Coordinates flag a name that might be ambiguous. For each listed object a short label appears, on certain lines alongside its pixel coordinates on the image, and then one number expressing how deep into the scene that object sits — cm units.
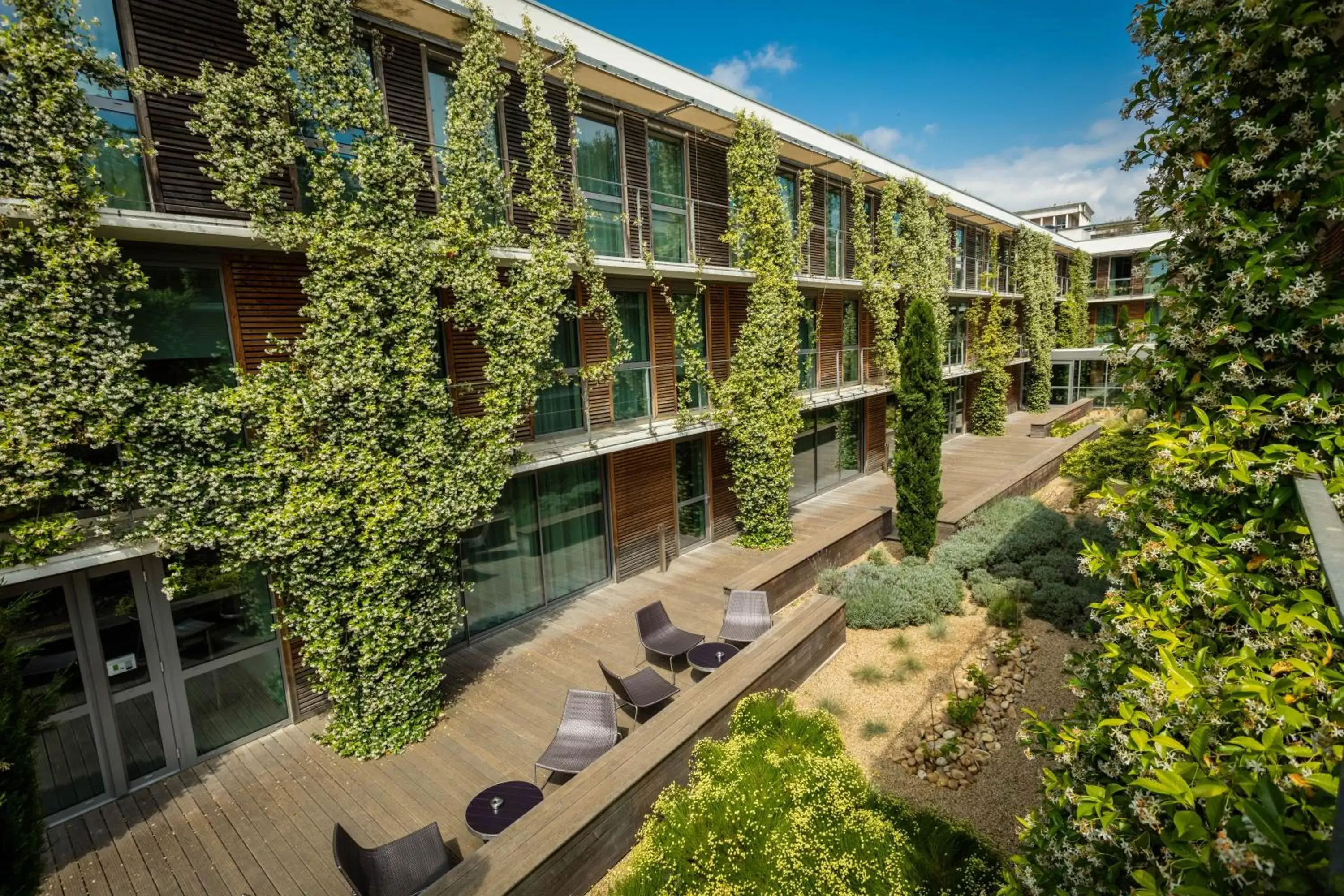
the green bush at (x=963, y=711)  703
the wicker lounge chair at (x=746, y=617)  856
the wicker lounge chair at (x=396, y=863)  448
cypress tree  1153
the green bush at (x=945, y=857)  455
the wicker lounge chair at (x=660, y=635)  820
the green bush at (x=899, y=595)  961
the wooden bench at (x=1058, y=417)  2361
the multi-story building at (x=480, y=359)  583
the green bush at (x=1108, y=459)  1391
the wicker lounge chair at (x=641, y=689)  694
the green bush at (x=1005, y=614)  932
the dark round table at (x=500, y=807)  526
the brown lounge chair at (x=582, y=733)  605
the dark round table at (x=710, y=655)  778
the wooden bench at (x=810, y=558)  990
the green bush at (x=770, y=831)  432
